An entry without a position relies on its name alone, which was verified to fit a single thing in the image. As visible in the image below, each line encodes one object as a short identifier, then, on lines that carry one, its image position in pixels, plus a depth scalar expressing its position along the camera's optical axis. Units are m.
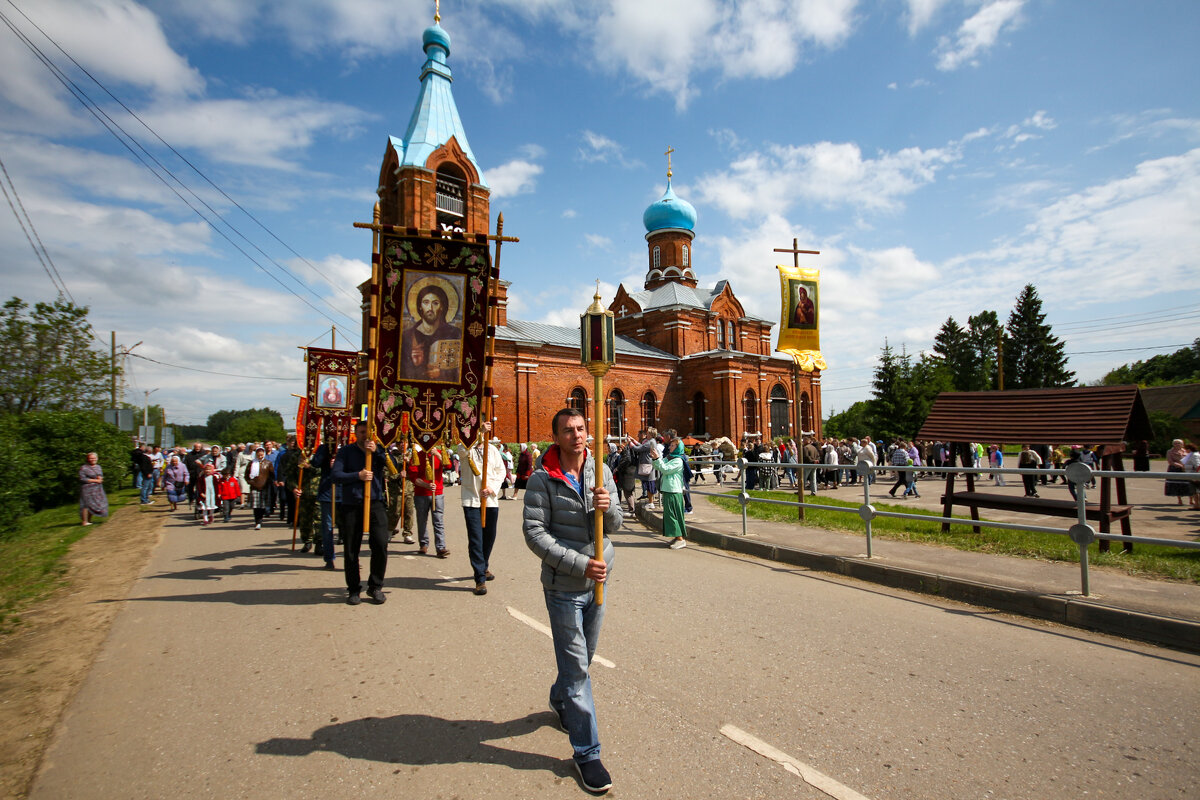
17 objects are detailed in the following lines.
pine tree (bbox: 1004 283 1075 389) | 54.00
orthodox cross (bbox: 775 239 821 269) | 13.14
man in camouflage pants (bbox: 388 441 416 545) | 10.63
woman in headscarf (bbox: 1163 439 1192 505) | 14.09
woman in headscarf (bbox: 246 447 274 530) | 12.89
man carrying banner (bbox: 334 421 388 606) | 6.53
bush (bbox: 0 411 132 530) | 16.25
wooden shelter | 8.26
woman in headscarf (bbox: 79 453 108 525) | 13.50
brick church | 29.59
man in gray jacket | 3.08
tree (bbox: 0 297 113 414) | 21.38
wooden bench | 7.49
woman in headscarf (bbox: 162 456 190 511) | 16.62
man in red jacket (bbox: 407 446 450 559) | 8.20
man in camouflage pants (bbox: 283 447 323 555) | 9.76
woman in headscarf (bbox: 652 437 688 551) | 10.20
